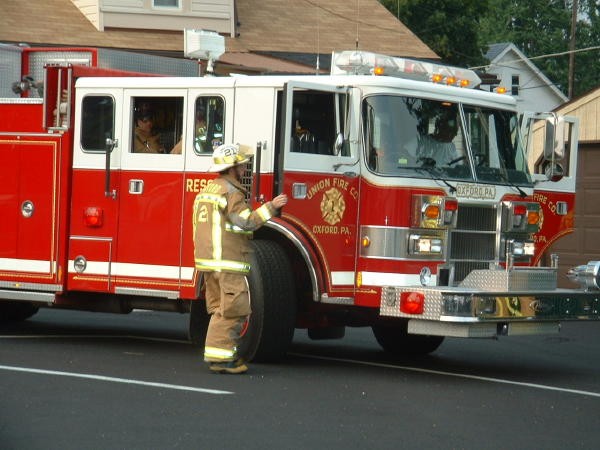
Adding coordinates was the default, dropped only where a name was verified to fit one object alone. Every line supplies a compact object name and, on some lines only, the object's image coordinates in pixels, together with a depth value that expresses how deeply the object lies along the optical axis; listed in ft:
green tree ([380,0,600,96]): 247.50
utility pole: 173.25
